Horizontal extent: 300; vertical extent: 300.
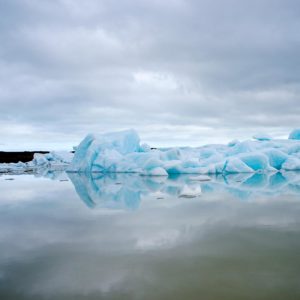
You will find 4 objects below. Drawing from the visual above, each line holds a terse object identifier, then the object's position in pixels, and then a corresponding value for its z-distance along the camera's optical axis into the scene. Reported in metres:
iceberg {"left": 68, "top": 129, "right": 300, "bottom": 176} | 13.72
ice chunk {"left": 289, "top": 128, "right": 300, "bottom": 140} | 20.67
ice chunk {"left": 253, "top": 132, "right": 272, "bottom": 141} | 20.18
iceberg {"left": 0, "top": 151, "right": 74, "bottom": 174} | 25.07
